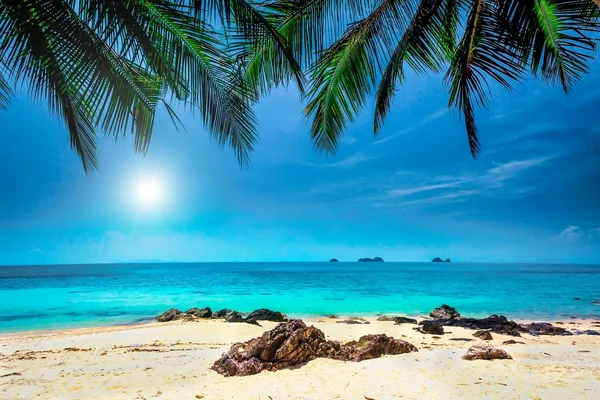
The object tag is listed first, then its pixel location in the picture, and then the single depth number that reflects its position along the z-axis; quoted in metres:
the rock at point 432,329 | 9.71
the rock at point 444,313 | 12.82
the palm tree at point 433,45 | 3.90
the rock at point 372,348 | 5.74
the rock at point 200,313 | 13.23
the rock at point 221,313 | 13.47
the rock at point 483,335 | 8.78
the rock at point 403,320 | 11.84
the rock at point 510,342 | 8.10
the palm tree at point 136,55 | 2.87
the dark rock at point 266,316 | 12.16
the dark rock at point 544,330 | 9.89
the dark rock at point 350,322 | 11.81
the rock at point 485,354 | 5.79
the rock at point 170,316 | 13.26
